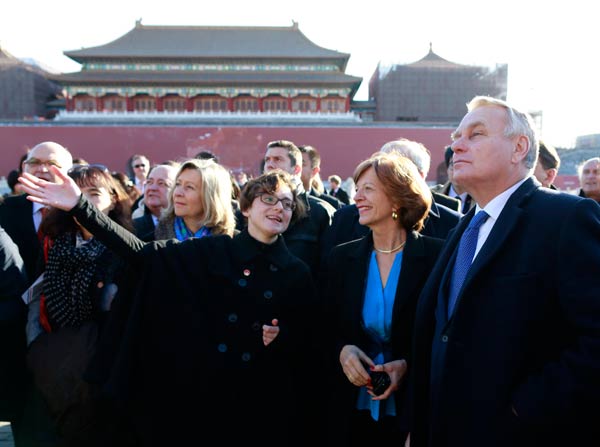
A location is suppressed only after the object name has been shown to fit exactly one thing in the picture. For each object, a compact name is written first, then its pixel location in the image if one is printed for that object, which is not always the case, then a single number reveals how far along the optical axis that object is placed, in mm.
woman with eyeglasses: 2127
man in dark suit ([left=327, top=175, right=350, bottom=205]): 7134
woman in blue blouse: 2100
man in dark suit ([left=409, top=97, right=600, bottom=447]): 1432
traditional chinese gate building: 23344
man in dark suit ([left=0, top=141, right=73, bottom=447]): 2486
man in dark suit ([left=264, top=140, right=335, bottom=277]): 2957
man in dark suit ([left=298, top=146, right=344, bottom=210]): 4567
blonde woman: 2672
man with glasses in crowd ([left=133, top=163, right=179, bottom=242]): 3504
